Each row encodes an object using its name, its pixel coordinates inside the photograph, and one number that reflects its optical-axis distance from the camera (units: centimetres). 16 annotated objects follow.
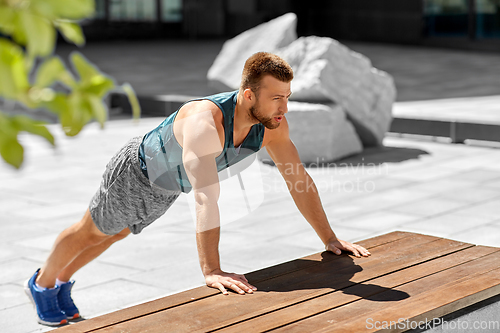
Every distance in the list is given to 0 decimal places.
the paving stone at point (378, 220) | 1000
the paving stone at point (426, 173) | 1328
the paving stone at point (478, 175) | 1289
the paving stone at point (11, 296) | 733
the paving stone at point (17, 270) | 808
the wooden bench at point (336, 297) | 464
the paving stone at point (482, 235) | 905
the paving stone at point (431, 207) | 1073
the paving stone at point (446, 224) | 963
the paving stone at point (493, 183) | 1229
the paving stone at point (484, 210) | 1046
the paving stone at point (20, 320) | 666
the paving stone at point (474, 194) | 1145
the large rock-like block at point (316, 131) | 1481
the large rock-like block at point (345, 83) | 1556
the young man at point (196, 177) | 530
